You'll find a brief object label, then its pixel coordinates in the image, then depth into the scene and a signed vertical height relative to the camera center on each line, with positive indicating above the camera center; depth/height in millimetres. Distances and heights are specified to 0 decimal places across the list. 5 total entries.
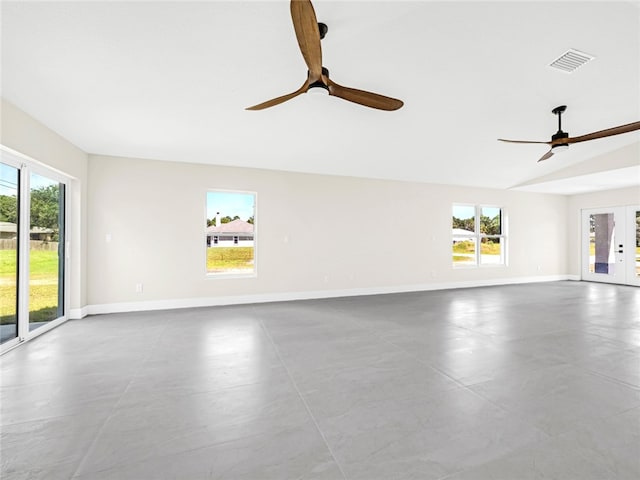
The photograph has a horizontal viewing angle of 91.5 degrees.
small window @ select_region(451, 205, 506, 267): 7852 +127
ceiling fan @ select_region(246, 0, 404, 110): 1832 +1282
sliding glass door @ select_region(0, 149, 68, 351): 3318 -125
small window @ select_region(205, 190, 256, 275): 5691 +116
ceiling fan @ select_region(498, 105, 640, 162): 3919 +1402
